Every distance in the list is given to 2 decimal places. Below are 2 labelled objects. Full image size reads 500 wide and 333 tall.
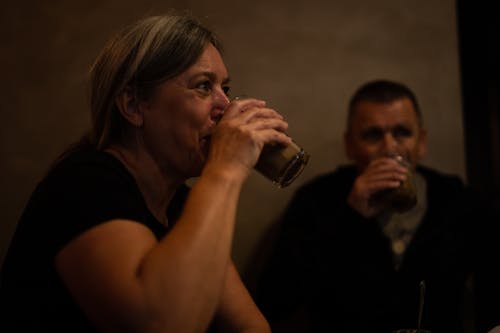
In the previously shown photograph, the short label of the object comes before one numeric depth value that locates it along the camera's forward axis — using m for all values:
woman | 0.83
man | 1.69
